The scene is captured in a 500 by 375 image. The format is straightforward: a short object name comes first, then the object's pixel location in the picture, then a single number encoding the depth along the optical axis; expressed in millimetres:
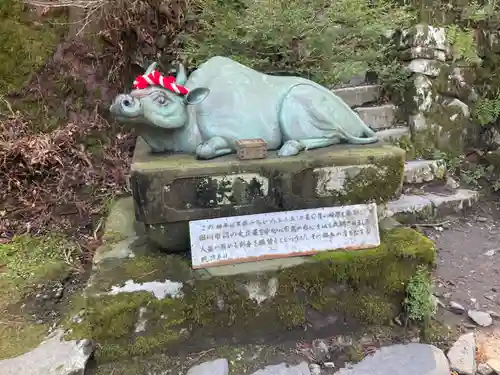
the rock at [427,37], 4887
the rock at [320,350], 2457
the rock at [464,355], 2391
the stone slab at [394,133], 4703
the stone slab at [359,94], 5020
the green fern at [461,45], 4984
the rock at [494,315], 2885
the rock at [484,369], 2424
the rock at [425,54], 4891
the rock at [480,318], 2799
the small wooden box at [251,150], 2426
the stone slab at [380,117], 4957
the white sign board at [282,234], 2389
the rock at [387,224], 2803
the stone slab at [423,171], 4555
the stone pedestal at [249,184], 2340
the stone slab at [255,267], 2379
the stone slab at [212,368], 2268
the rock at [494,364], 2426
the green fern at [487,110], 4938
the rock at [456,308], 2922
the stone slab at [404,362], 2324
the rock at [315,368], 2371
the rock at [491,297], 3086
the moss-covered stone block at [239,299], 2291
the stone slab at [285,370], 2316
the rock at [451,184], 4660
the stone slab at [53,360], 2217
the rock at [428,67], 4898
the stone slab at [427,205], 4207
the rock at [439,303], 2836
